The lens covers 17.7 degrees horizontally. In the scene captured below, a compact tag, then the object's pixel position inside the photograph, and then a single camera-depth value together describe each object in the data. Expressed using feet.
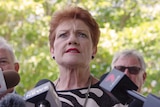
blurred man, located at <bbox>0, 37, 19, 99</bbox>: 5.99
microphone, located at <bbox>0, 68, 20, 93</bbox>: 4.61
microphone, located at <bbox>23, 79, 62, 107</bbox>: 4.32
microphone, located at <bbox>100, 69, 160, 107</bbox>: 4.81
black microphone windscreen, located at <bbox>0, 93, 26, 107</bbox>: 4.11
